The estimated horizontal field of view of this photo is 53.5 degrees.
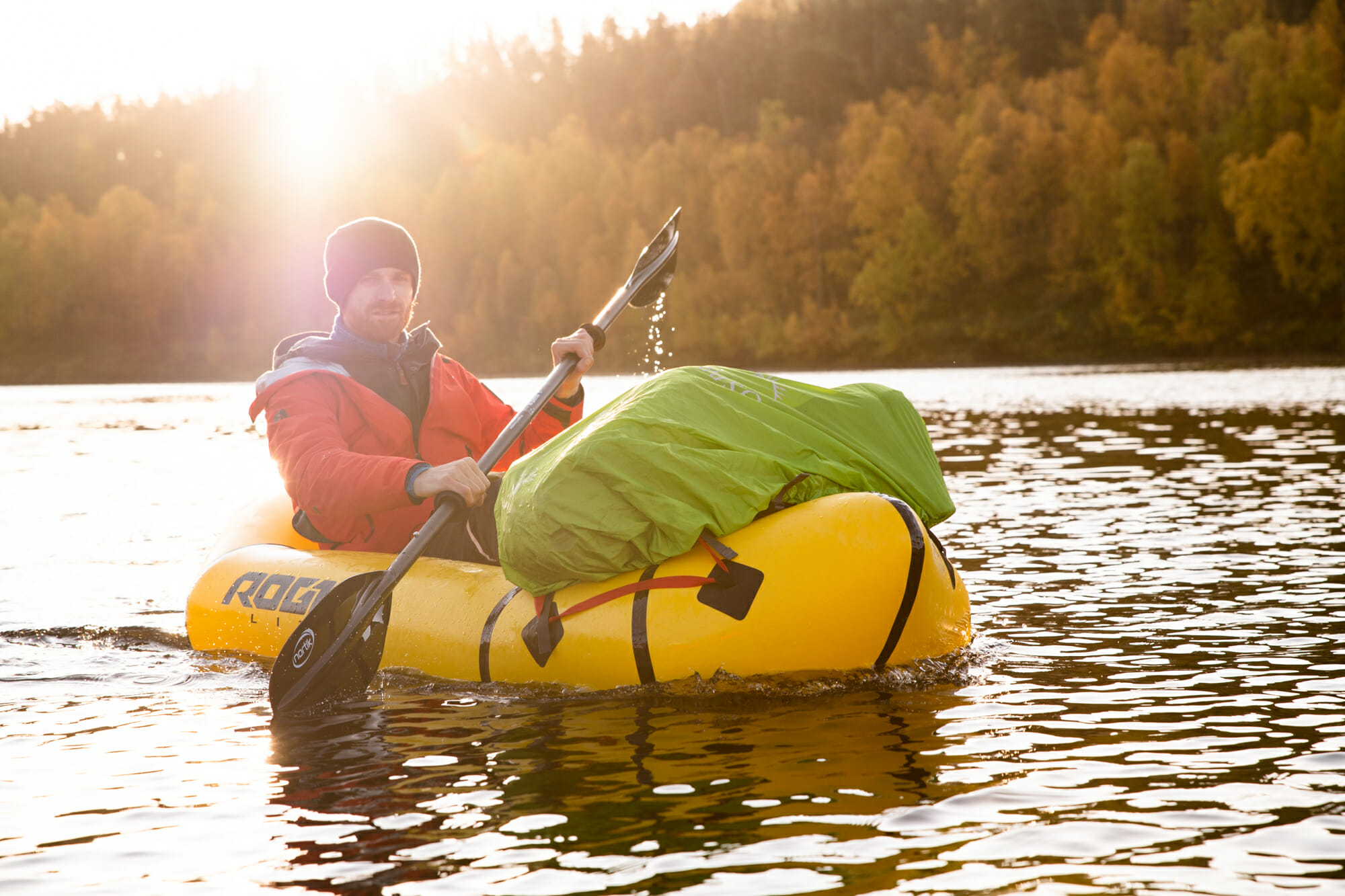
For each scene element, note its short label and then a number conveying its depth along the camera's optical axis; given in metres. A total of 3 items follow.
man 6.20
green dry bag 5.51
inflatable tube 5.42
